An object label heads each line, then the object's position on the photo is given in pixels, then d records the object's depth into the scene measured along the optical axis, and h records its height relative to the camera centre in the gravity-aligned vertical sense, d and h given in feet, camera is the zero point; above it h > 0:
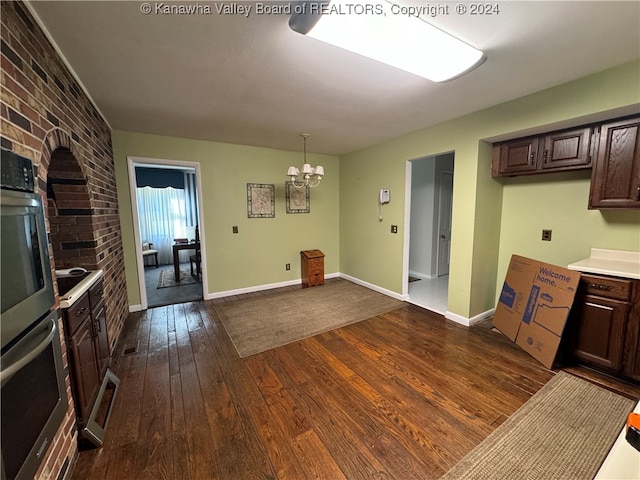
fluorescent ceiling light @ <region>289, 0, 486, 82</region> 4.32 +3.28
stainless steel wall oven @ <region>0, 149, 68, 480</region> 3.01 -1.50
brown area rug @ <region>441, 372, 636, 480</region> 4.53 -4.43
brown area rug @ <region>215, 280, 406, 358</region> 9.34 -4.29
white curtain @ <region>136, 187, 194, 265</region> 20.70 -0.09
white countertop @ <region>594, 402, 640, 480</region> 2.08 -2.11
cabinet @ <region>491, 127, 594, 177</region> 7.51 +1.81
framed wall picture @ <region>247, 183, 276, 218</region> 13.84 +0.78
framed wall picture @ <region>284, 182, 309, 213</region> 14.94 +0.93
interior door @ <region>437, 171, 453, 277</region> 17.10 -0.60
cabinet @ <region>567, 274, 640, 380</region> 6.37 -2.99
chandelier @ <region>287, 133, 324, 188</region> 11.18 +1.81
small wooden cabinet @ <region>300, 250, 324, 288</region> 15.02 -3.12
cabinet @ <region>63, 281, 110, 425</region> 4.86 -2.68
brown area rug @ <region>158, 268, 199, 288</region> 16.17 -4.13
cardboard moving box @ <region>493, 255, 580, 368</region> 7.26 -2.92
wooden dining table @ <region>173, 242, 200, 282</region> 16.60 -2.08
